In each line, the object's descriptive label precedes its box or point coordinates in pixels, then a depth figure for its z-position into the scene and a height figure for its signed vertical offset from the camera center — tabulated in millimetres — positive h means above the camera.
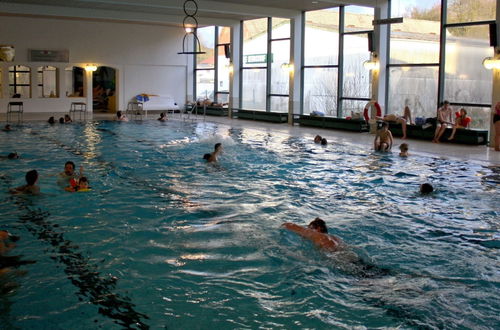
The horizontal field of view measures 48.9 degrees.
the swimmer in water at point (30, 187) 9414 -1221
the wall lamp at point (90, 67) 26641 +2389
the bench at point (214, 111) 27156 +357
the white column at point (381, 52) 18250 +2279
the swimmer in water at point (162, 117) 23894 +18
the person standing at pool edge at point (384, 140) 14617 -518
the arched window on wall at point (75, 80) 28956 +1910
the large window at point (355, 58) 19812 +2275
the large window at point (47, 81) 26609 +1688
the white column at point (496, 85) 14736 +997
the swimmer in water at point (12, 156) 12945 -954
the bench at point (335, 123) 19462 -107
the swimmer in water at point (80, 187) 9734 -1252
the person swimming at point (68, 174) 10266 -1087
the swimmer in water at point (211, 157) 12938 -917
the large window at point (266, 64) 23875 +2455
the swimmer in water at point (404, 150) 13751 -736
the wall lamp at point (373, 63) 18312 +1904
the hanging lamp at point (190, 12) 13420 +4088
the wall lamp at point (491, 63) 14620 +1569
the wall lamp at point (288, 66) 22439 +2162
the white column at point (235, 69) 25766 +2334
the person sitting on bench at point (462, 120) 15938 +42
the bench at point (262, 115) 23375 +164
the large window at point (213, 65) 27891 +2779
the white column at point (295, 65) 22156 +2215
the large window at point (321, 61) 21188 +2319
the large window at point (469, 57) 15695 +1904
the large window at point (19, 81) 25688 +1612
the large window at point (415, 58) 17203 +2032
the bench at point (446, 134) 15688 -376
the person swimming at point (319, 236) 6625 -1445
